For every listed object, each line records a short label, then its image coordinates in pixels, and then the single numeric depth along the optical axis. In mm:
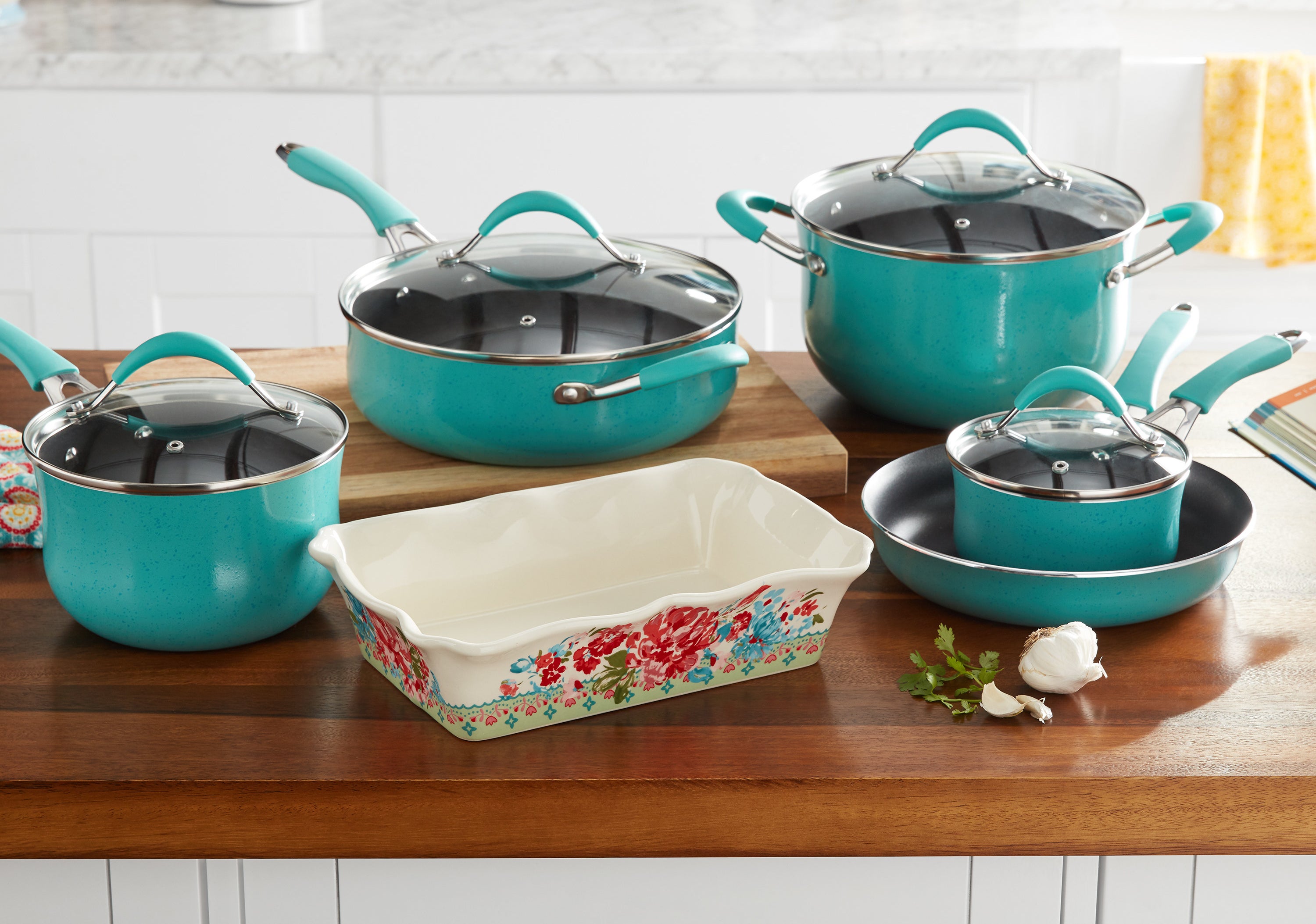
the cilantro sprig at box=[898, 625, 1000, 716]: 2234
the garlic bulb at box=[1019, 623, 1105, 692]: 2225
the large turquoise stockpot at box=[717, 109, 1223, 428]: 2495
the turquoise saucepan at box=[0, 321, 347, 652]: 2227
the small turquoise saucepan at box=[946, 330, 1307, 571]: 2286
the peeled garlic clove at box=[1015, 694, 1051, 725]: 2216
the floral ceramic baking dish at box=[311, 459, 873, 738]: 2188
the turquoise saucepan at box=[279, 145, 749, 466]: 2438
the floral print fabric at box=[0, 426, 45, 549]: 2392
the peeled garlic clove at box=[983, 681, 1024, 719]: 2219
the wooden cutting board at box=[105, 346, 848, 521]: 2453
